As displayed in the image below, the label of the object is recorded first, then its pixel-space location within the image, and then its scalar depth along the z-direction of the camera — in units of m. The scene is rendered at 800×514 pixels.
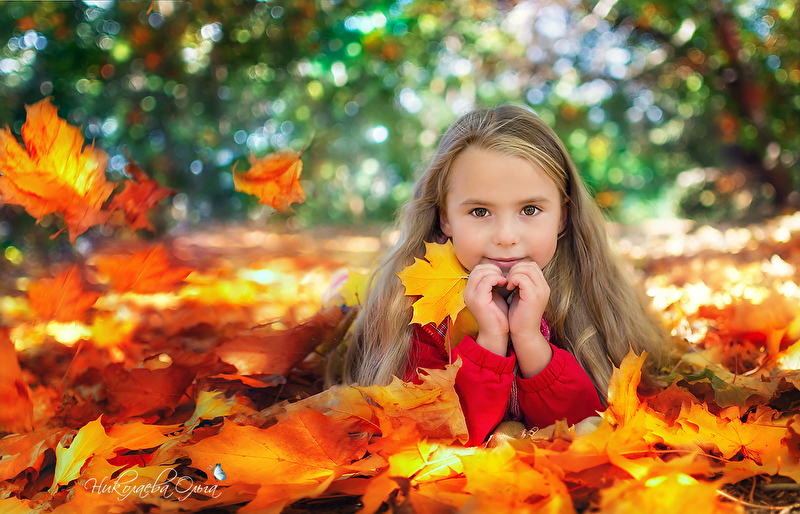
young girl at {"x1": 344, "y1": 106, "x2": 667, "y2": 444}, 1.43
